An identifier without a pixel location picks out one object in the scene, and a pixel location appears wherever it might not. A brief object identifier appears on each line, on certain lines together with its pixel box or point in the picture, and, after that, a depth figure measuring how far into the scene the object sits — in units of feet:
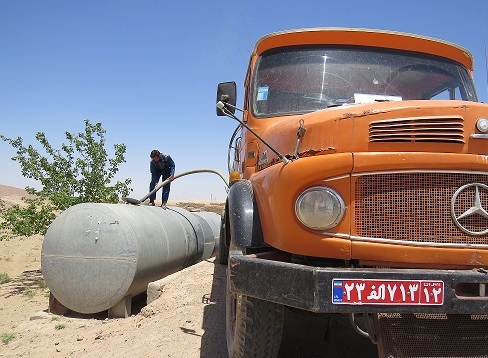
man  31.48
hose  23.52
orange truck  6.87
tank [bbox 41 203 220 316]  17.56
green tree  28.94
